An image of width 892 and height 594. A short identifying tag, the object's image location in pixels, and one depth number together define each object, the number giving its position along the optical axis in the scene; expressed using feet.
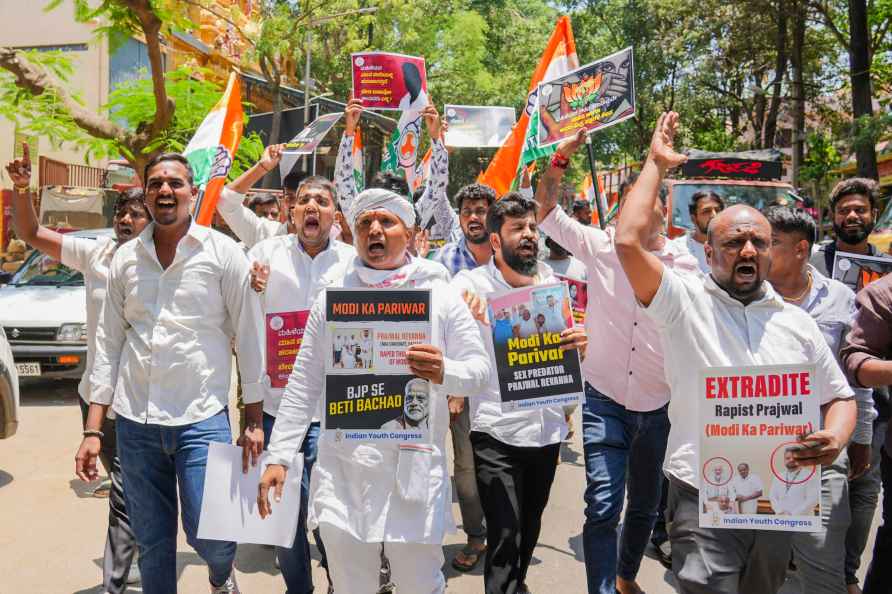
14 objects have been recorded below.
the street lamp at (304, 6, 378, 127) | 75.32
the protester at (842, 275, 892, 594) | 11.83
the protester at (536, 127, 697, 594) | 14.35
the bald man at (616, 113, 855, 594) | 10.34
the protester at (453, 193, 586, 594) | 13.56
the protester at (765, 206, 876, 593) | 13.67
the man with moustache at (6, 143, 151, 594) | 14.08
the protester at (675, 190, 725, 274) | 22.34
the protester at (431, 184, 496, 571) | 17.74
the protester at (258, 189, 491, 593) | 10.87
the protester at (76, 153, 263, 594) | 12.32
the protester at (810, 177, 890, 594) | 14.20
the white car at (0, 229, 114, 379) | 32.19
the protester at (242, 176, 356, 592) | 14.85
